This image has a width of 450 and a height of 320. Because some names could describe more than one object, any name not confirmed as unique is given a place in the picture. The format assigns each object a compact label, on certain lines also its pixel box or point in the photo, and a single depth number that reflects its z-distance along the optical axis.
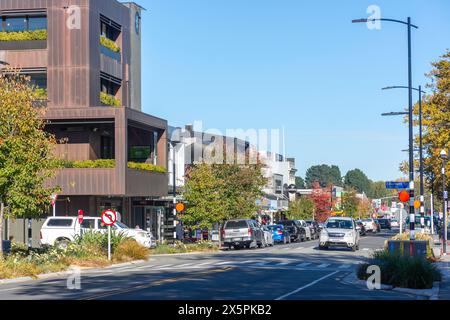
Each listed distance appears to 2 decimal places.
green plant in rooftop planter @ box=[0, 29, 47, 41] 51.19
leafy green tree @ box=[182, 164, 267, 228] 53.53
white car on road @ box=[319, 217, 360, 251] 44.84
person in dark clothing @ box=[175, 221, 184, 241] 59.25
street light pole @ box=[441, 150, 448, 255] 39.37
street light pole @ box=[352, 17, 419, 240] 29.75
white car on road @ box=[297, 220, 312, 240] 67.11
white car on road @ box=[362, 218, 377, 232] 85.97
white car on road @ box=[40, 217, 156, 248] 40.28
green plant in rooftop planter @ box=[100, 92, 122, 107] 53.34
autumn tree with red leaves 111.06
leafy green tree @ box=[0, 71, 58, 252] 29.95
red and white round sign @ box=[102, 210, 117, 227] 33.41
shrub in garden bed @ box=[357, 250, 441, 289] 21.44
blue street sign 32.25
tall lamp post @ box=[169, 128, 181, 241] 71.02
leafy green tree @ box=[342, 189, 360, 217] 117.25
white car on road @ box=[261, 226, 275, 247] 53.20
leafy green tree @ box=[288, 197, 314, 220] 98.44
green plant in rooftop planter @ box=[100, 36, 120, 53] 53.32
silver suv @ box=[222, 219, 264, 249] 49.47
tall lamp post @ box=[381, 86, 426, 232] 45.46
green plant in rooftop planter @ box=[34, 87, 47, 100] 49.81
